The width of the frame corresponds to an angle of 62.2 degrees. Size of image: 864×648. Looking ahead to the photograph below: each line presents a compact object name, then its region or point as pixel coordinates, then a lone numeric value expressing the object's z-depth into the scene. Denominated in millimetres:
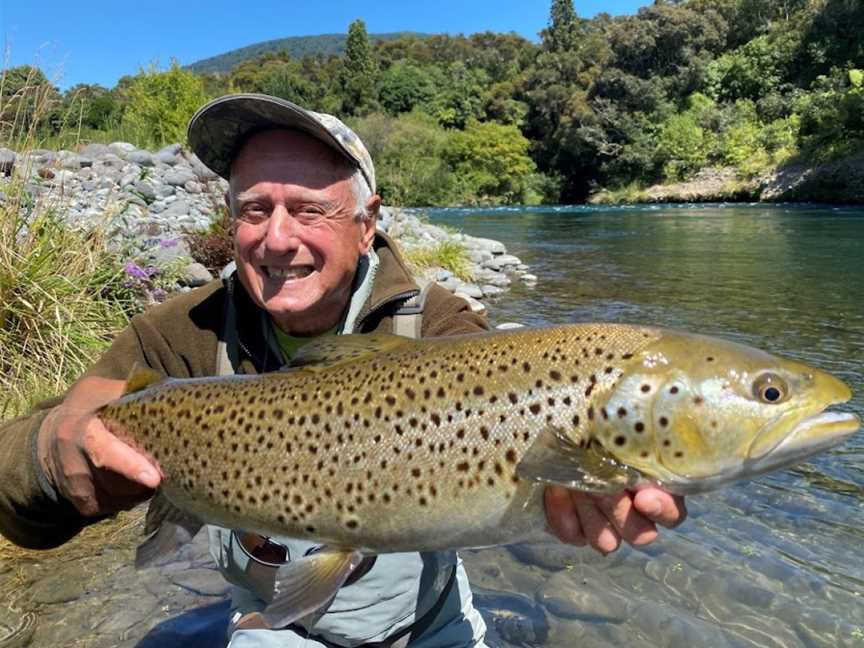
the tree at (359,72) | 92000
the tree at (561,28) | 96125
